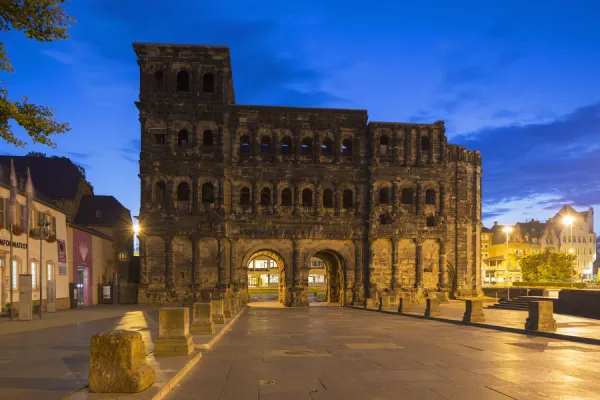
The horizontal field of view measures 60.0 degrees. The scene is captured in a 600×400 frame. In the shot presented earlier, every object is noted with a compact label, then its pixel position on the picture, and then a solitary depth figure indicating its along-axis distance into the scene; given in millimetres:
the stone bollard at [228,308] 27047
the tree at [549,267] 62250
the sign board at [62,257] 34656
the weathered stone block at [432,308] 27736
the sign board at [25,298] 24656
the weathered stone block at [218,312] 22453
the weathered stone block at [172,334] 12758
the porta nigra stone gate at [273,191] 44188
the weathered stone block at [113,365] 8148
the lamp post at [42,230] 28453
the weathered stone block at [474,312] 23562
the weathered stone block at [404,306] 32531
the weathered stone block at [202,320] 17859
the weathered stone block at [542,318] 18906
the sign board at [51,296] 30266
